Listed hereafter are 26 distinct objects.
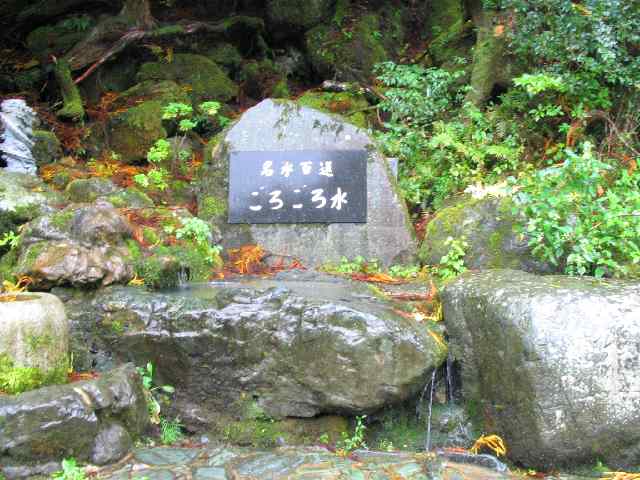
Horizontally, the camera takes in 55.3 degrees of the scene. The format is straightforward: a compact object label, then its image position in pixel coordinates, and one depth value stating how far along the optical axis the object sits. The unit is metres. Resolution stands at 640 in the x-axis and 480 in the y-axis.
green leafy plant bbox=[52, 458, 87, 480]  3.38
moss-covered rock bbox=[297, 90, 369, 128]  9.87
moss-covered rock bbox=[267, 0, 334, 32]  11.70
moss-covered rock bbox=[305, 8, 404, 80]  11.15
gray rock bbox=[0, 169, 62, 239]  5.86
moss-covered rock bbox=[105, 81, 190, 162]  8.87
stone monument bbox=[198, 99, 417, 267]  7.12
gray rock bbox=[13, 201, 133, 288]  4.83
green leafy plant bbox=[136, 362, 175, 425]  4.31
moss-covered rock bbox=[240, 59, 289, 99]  11.38
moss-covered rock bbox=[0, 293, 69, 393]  3.69
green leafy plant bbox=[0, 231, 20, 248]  5.39
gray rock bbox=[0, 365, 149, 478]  3.42
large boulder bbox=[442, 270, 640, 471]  3.81
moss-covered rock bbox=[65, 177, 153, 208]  6.76
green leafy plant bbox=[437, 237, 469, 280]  6.20
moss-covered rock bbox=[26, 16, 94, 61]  10.77
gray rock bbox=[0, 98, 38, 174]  7.57
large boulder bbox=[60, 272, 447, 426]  4.32
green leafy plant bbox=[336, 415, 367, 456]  4.33
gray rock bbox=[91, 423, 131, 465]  3.67
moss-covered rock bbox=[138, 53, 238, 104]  10.38
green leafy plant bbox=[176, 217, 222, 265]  6.11
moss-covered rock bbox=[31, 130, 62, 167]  8.22
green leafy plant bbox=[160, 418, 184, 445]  4.26
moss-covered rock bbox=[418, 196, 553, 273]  5.89
